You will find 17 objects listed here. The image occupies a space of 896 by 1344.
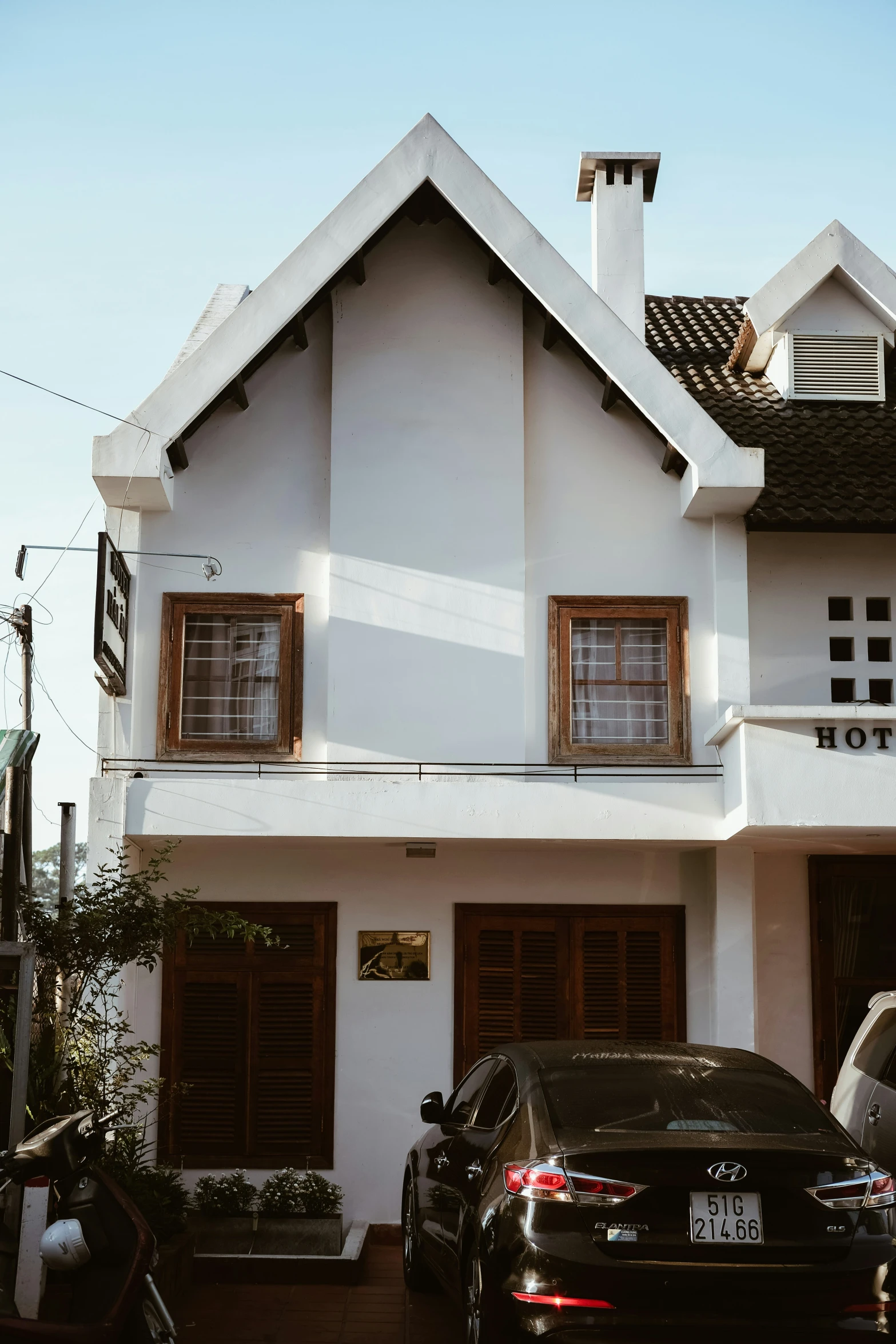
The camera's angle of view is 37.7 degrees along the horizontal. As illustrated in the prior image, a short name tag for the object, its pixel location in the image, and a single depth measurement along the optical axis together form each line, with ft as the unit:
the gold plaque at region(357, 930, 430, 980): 37.14
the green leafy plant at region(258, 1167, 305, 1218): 32.32
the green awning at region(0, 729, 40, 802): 28.94
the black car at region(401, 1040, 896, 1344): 16.65
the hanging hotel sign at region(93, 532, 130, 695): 31.86
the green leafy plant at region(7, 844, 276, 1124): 28.53
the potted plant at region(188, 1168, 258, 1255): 30.48
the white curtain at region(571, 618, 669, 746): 37.01
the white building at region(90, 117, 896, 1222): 35.86
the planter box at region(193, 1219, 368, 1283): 29.25
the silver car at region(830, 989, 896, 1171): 24.11
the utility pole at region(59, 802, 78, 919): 39.75
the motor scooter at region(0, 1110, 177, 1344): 17.89
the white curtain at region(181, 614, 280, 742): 36.75
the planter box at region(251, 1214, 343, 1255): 30.55
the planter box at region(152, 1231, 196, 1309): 26.21
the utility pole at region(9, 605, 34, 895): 36.52
